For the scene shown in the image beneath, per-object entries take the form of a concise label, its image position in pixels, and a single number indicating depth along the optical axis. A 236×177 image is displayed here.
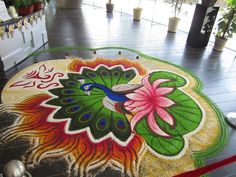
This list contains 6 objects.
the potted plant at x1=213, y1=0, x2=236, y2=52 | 4.14
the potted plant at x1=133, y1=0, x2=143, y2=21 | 6.53
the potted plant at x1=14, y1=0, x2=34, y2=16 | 3.39
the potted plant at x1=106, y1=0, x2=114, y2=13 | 7.15
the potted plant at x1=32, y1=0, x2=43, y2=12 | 3.81
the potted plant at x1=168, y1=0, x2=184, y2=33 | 5.32
